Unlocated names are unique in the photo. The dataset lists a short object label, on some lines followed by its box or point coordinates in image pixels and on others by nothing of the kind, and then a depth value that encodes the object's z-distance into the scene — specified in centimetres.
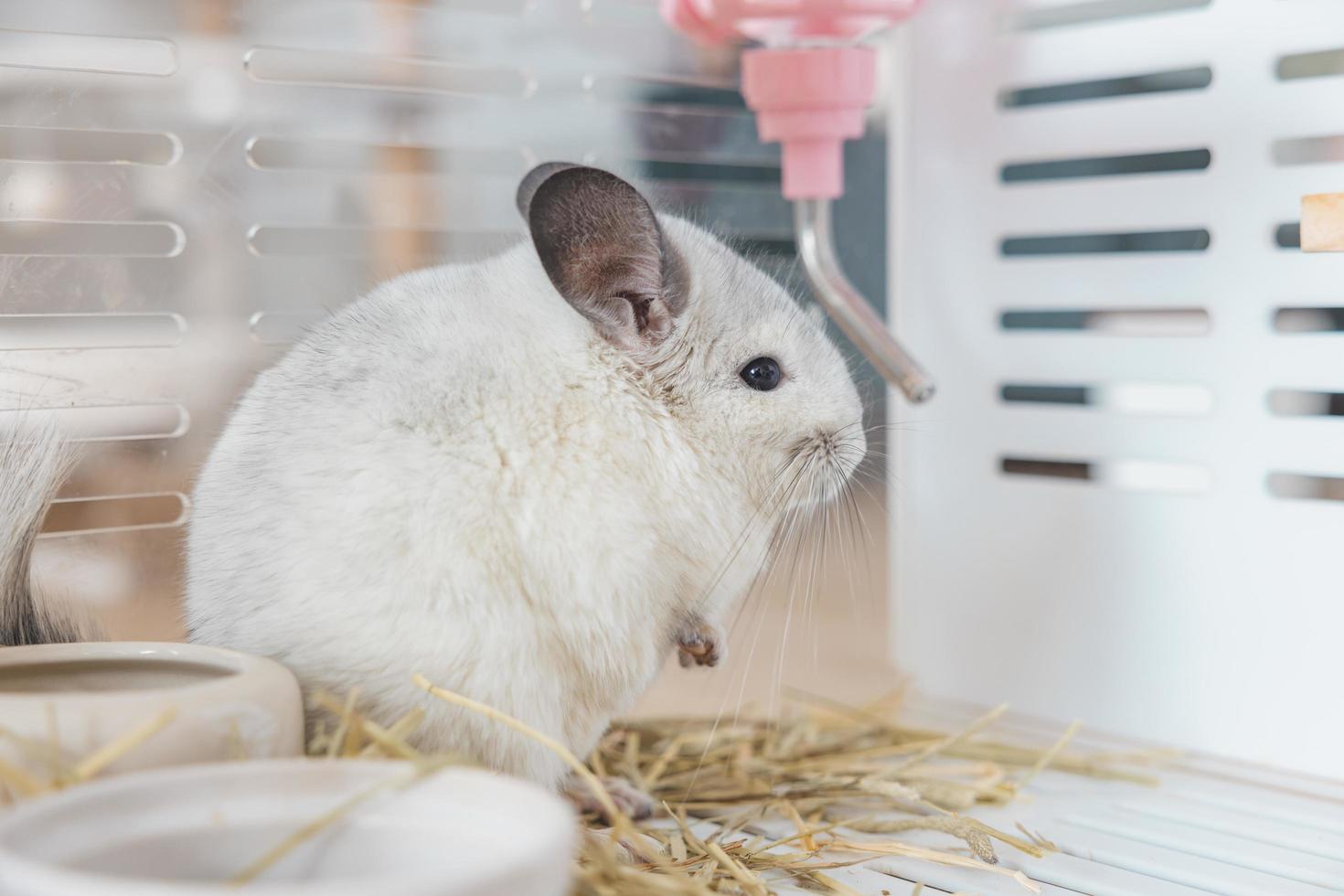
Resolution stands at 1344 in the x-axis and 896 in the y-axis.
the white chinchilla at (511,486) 53
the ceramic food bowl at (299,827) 45
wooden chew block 57
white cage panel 61
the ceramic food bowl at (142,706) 48
